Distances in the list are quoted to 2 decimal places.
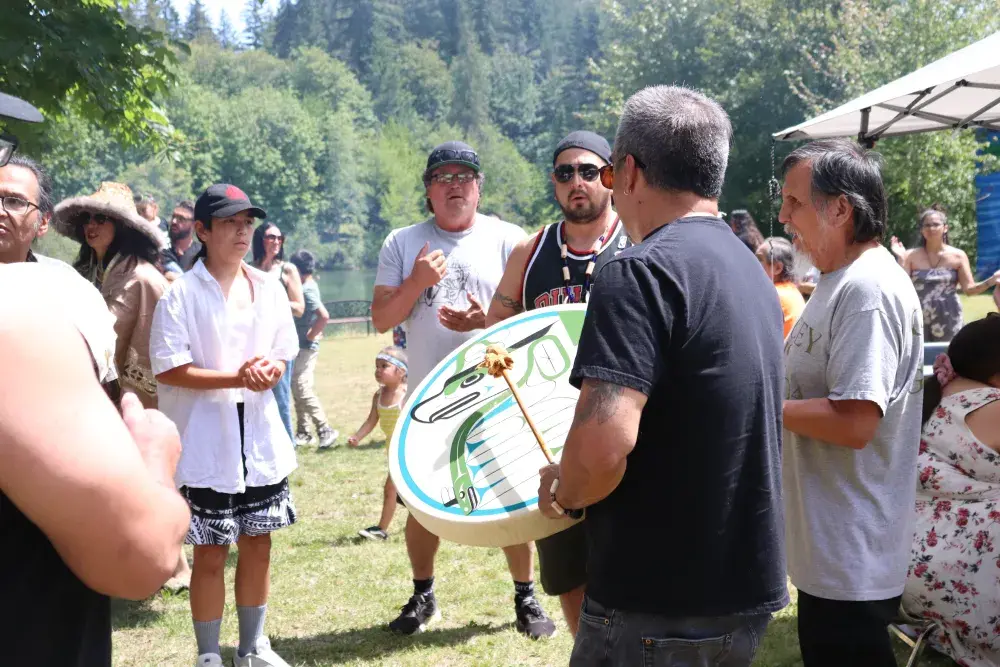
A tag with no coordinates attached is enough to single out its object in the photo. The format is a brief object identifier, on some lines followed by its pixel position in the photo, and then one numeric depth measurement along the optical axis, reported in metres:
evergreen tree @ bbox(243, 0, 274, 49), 142.88
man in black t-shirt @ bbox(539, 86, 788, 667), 1.90
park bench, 33.91
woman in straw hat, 4.63
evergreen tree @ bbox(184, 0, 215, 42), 140.24
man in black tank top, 3.67
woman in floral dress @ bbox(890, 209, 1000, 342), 8.91
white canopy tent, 4.29
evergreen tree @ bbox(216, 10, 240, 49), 154.25
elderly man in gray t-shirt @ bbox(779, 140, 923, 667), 2.55
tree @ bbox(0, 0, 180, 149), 5.88
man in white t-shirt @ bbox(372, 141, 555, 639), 4.39
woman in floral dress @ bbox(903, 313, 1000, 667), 3.58
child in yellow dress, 7.23
